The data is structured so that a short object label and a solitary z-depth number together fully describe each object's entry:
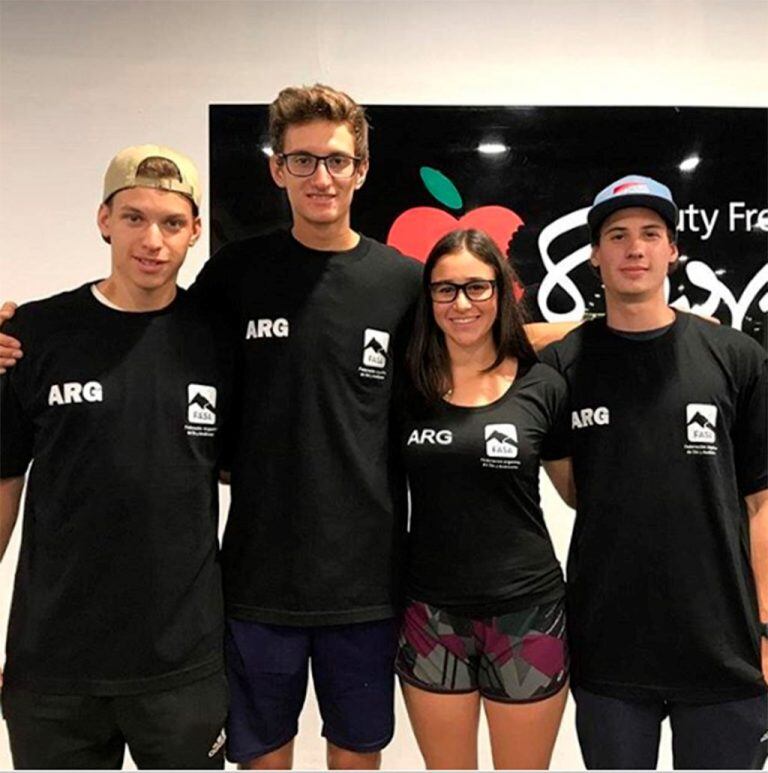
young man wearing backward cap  1.56
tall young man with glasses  1.71
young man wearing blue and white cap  1.66
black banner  2.63
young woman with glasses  1.69
